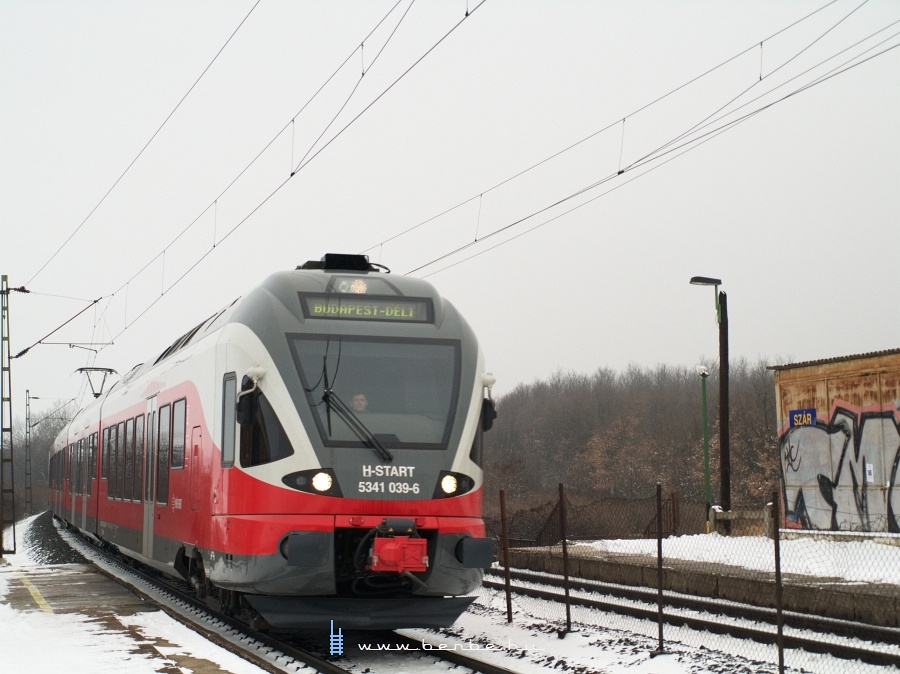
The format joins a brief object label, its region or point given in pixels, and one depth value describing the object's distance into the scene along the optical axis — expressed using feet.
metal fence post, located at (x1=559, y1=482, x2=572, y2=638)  40.60
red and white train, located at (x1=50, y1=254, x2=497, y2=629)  33.53
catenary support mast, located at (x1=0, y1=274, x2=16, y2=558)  91.09
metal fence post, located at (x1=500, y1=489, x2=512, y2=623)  44.78
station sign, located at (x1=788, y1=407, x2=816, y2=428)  82.43
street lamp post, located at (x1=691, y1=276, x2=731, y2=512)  89.61
